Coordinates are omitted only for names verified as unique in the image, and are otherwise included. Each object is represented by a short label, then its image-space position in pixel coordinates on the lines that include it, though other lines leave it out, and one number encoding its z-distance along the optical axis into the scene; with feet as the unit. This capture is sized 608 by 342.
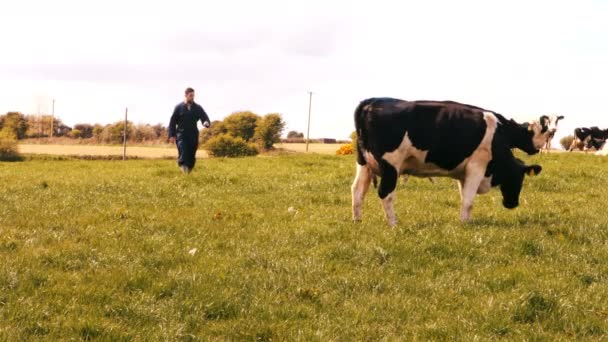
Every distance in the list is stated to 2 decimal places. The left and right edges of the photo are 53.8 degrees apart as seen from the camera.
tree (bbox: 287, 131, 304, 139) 369.01
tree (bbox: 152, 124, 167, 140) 315.88
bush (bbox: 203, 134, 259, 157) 217.36
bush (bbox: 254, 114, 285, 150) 251.60
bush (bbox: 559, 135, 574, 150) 320.09
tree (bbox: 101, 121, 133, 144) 306.35
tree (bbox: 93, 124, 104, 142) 316.81
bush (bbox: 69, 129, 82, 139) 348.18
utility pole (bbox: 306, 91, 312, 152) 270.71
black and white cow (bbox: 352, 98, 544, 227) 35.83
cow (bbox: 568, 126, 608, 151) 163.32
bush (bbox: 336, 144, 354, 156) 156.49
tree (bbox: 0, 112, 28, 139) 327.55
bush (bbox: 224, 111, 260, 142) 260.83
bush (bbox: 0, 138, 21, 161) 196.44
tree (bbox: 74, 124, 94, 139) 354.74
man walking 65.92
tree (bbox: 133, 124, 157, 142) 310.86
